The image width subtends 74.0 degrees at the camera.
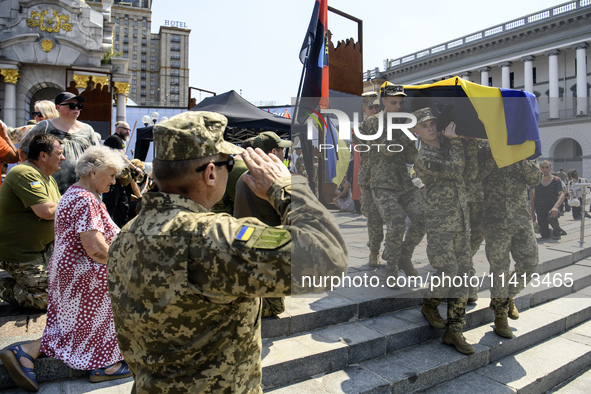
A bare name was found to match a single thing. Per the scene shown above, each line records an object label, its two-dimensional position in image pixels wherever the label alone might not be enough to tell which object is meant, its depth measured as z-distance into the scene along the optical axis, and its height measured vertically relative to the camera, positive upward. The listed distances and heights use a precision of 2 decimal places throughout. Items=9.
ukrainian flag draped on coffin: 2.74 +0.65
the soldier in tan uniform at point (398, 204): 2.88 -0.03
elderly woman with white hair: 2.51 -0.59
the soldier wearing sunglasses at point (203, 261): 1.17 -0.19
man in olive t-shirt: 3.03 -0.20
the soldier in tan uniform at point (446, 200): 2.95 +0.00
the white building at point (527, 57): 19.21 +8.97
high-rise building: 111.06 +42.45
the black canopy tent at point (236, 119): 7.67 +1.66
